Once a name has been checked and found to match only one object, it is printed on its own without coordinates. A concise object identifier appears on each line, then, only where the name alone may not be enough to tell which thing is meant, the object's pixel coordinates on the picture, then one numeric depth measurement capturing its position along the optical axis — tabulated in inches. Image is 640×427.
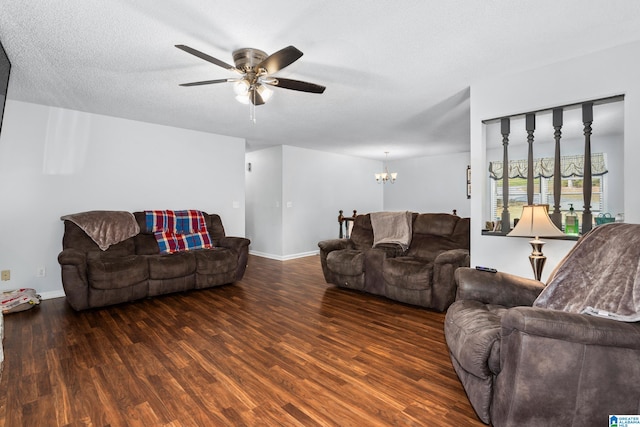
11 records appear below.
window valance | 221.3
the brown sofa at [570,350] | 51.8
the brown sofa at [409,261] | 131.1
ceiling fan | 85.3
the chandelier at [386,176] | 282.7
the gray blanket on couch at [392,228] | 164.2
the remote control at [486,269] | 87.9
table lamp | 89.0
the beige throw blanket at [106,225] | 143.6
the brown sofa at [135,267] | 127.5
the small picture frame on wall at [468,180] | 282.9
